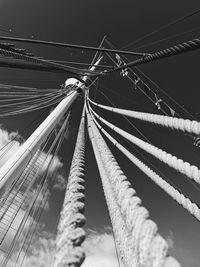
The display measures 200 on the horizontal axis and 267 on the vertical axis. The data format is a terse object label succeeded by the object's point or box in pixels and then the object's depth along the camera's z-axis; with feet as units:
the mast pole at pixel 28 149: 20.56
